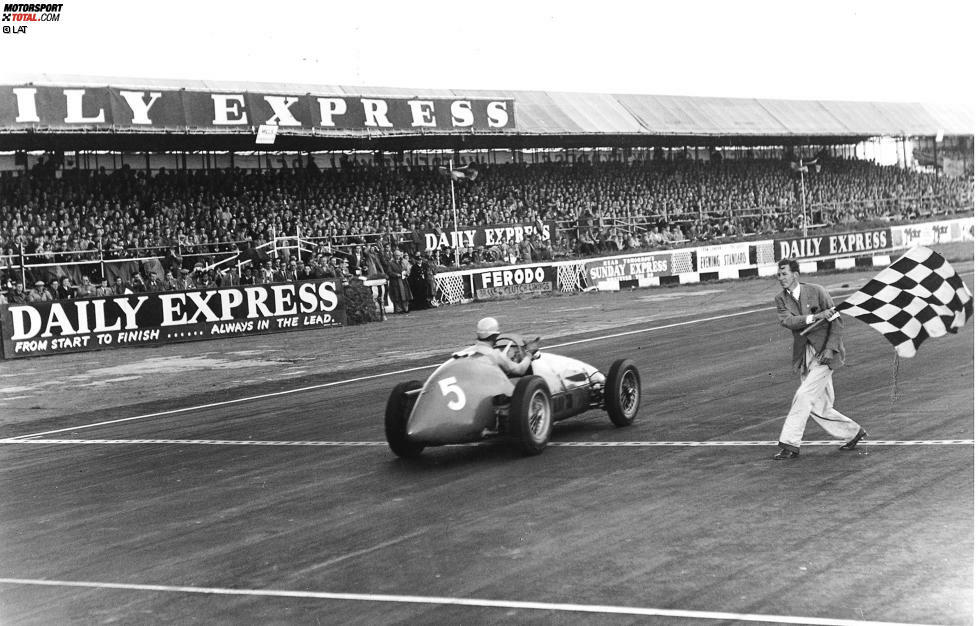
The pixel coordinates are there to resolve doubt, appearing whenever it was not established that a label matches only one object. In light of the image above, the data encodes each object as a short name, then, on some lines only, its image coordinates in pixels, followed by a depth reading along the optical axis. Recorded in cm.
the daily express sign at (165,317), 2511
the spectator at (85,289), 2701
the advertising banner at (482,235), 3753
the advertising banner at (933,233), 4806
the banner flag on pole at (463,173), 3797
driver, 1158
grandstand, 3162
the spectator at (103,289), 2742
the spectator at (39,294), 2628
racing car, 1094
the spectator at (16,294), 2627
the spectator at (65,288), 2697
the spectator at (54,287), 2697
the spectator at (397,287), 3322
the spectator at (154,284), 2841
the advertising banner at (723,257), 4122
